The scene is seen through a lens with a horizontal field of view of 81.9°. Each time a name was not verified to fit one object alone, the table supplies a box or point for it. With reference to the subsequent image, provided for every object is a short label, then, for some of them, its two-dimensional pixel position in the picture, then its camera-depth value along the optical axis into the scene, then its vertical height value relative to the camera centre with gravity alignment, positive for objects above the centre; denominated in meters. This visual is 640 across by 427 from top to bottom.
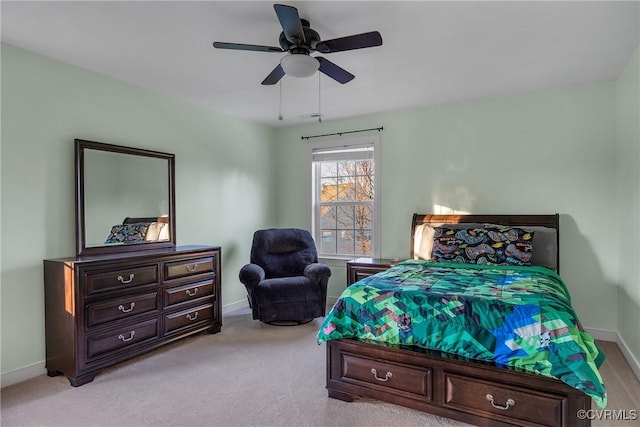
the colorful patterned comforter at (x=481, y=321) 1.88 -0.67
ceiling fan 2.10 +0.97
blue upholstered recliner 3.90 -0.83
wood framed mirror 3.13 +0.06
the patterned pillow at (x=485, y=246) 3.33 -0.38
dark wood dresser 2.69 -0.82
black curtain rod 4.62 +0.96
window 4.80 +0.11
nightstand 3.92 -0.67
